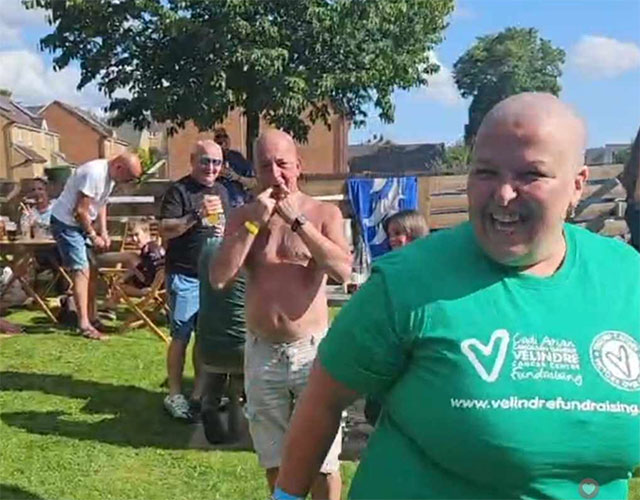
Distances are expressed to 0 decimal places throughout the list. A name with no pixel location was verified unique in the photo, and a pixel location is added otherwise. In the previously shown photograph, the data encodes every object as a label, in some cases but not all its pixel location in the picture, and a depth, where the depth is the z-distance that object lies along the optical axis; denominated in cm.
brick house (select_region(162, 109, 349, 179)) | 3451
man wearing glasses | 516
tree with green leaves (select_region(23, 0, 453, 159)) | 1864
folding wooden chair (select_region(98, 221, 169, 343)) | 736
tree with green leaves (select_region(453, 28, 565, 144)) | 2889
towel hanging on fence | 976
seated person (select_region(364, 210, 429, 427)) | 374
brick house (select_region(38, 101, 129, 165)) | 6925
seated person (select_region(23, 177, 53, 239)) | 894
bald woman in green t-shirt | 138
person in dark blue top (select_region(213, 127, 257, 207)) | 582
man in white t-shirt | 682
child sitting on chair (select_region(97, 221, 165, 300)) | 790
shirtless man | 311
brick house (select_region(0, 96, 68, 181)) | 4753
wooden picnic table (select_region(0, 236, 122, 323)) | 816
